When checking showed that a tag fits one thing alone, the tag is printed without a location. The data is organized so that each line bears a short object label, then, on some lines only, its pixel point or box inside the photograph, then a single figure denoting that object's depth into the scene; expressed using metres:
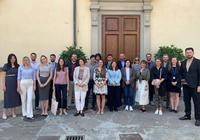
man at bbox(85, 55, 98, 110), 5.41
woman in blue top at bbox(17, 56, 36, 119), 4.88
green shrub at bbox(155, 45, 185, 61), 5.92
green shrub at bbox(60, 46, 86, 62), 5.77
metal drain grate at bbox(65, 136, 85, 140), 3.99
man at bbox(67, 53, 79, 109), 5.40
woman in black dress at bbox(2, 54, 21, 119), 4.96
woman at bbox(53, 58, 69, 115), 5.08
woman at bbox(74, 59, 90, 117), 5.07
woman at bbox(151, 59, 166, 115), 5.20
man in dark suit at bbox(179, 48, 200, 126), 4.53
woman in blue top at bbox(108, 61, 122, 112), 5.26
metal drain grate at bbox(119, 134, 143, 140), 3.93
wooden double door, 6.38
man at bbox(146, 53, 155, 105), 5.47
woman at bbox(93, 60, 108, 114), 5.15
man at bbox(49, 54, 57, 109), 5.28
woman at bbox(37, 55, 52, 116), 5.05
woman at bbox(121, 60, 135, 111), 5.36
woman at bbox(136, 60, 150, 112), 5.28
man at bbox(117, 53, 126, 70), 5.64
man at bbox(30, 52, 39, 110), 5.34
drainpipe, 6.27
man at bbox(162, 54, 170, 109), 5.26
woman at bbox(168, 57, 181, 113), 5.17
